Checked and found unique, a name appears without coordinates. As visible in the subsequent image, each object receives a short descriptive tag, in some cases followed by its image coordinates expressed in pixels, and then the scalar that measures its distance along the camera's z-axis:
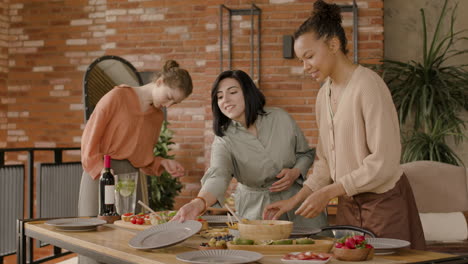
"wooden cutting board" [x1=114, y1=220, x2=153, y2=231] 2.34
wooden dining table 1.72
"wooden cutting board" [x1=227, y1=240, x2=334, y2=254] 1.76
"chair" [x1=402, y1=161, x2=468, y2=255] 4.14
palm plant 5.11
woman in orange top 3.10
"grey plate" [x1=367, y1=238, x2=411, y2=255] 1.74
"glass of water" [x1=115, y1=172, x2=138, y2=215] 2.50
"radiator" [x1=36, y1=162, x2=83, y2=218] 4.94
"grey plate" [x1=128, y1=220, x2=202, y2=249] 1.90
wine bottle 2.56
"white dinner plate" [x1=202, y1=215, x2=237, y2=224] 2.50
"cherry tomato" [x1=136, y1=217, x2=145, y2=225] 2.39
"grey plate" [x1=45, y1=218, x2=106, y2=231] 2.31
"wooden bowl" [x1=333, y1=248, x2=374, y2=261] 1.63
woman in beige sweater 2.02
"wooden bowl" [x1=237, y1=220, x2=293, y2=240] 1.89
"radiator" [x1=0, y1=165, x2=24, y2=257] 4.45
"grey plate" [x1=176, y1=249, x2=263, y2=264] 1.62
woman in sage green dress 2.59
